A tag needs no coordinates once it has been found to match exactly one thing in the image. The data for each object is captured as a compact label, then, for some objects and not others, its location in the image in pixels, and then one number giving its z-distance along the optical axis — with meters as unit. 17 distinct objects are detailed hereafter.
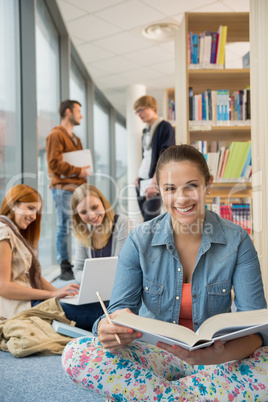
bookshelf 2.89
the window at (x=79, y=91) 5.28
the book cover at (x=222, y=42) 2.89
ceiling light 4.28
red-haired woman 1.84
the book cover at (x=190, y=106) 2.93
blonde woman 2.25
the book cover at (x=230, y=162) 2.93
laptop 1.77
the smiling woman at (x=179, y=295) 0.98
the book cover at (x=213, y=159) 2.97
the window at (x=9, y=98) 2.63
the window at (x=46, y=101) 3.59
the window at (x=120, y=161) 8.39
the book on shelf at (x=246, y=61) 3.02
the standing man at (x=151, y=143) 3.26
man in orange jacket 3.19
